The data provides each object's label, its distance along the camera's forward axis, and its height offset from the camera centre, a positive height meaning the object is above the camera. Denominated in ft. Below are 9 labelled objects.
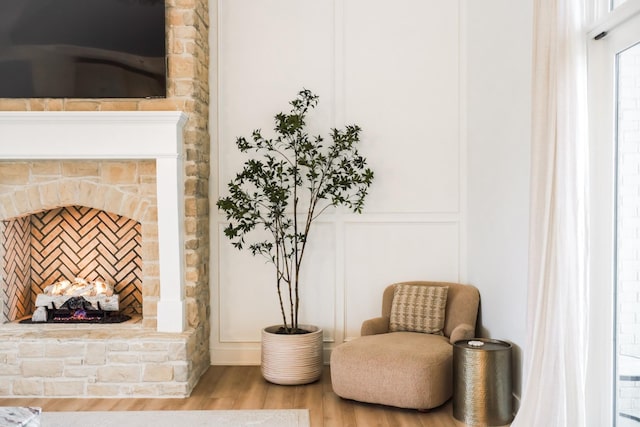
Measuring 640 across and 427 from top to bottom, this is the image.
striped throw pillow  14.61 -2.61
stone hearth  13.66 -0.43
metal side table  11.72 -3.50
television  14.29 +3.33
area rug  11.81 -4.21
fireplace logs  14.89 -2.55
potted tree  14.55 -0.09
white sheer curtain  8.98 -0.49
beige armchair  12.35 -3.40
